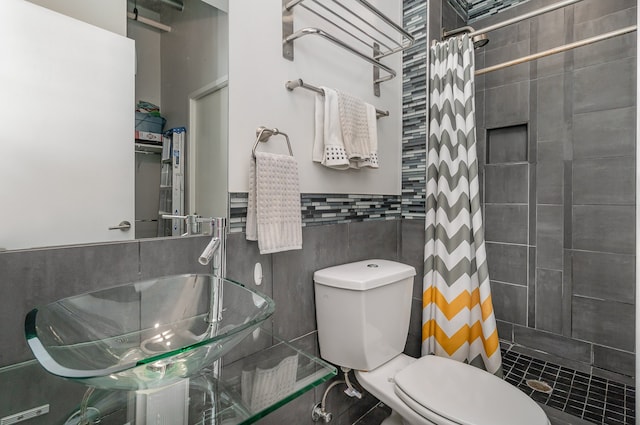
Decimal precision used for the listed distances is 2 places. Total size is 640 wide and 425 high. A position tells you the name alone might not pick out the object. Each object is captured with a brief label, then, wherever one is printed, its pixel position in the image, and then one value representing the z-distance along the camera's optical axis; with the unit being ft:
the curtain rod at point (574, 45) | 4.43
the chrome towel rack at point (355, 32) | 4.42
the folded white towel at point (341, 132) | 4.73
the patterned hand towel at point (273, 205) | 3.83
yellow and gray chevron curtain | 5.32
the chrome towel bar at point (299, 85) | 4.39
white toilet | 3.54
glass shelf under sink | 2.30
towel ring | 4.01
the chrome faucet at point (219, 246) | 3.29
